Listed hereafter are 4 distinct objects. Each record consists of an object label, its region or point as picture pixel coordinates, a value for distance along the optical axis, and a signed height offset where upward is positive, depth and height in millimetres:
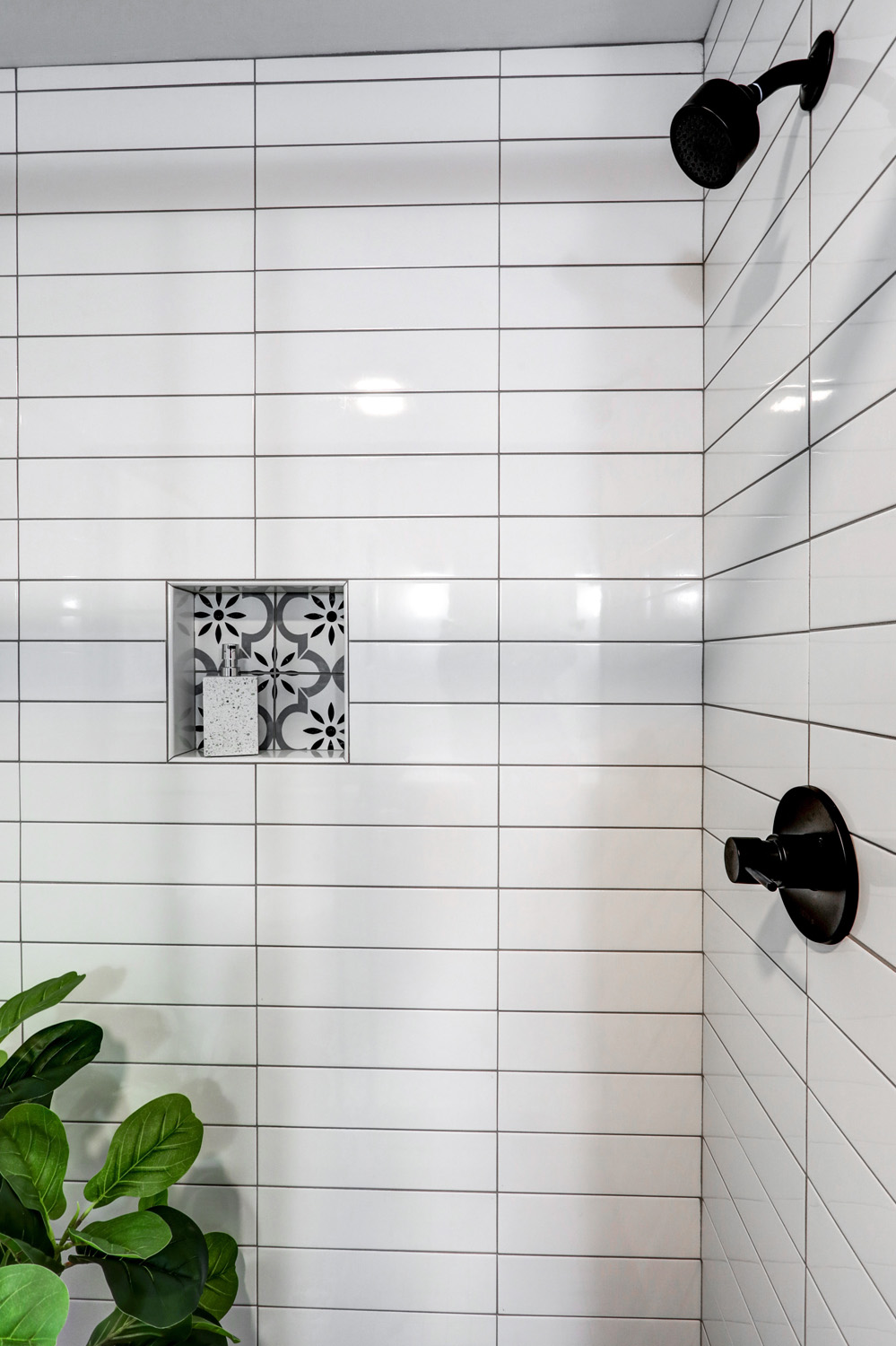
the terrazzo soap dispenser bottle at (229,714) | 1438 -93
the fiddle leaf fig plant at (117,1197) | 1087 -772
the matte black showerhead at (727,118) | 804 +568
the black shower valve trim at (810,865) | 784 -206
